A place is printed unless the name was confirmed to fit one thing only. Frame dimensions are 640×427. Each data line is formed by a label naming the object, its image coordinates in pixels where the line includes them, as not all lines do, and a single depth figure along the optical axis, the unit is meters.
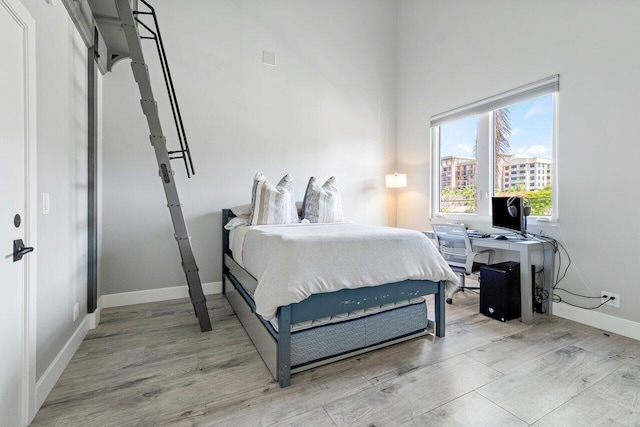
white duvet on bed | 1.64
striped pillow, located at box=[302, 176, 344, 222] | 3.19
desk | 2.47
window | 2.85
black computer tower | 2.52
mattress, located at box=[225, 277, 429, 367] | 1.75
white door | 1.19
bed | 1.64
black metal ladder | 2.06
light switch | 1.59
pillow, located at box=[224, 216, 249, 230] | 2.97
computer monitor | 2.67
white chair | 2.92
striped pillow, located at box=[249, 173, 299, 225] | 2.87
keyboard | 2.87
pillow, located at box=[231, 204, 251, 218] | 3.06
